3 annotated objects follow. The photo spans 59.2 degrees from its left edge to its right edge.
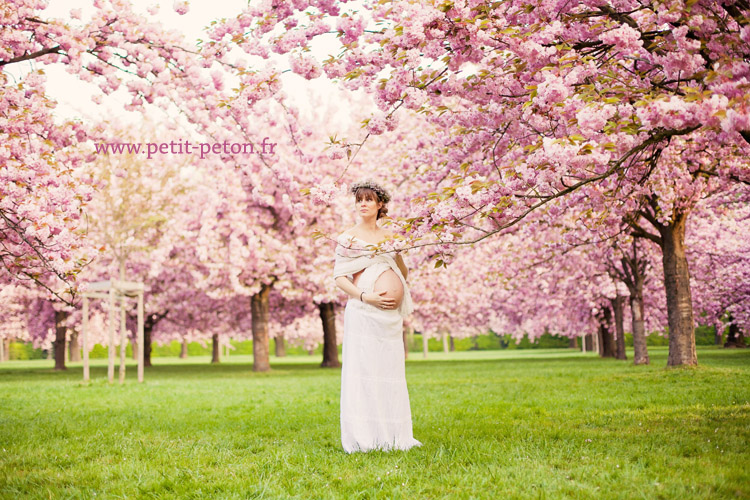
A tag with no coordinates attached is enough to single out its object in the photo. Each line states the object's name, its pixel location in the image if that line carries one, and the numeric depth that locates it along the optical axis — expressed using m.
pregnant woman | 5.71
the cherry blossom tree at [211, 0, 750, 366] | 4.20
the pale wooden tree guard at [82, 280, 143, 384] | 15.34
